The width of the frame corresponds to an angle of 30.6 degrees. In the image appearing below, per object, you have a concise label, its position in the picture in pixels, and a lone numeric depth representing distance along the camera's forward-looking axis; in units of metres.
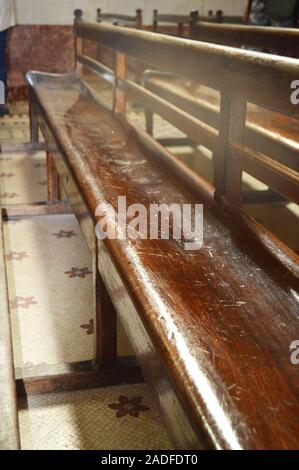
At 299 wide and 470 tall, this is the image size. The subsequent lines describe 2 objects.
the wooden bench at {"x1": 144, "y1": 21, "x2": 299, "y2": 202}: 2.48
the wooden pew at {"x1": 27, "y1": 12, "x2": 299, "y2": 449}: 0.87
